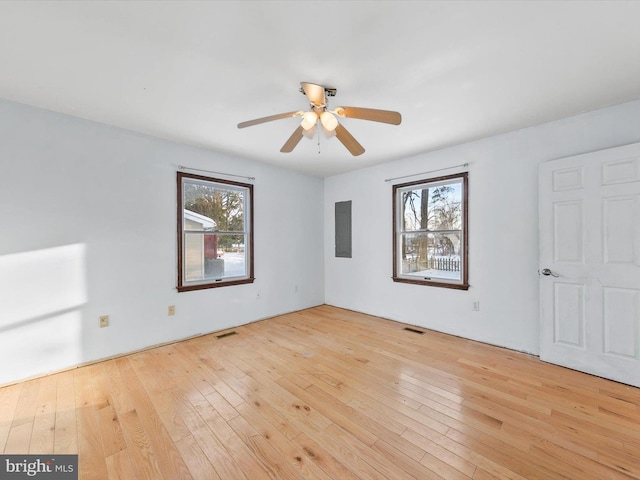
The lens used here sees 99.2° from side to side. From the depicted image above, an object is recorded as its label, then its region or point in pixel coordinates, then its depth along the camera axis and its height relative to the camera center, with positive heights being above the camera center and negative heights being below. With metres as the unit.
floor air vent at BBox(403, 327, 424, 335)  3.65 -1.24
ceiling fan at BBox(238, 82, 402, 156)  1.87 +0.89
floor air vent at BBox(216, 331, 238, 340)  3.50 -1.25
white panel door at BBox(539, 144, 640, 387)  2.37 -0.23
